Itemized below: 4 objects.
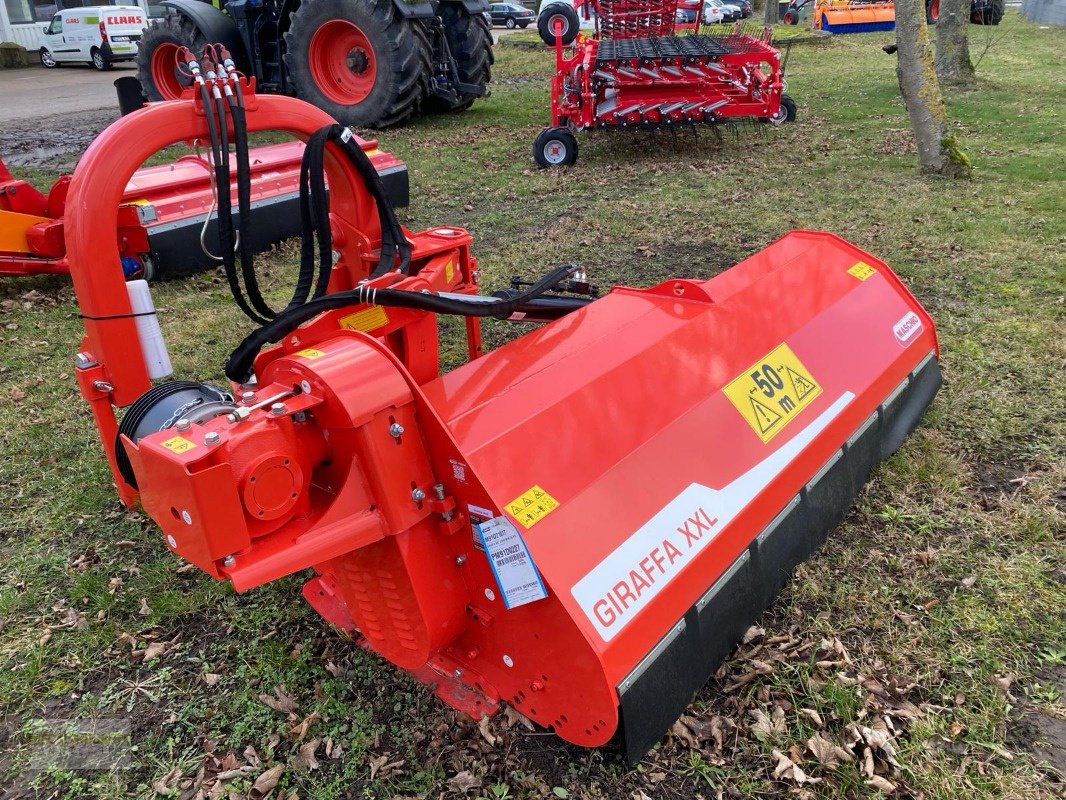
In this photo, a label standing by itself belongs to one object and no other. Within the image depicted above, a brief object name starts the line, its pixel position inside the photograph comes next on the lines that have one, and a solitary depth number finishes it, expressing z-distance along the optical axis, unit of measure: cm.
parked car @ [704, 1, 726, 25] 2531
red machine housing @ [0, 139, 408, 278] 540
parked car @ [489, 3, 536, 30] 3116
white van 2081
